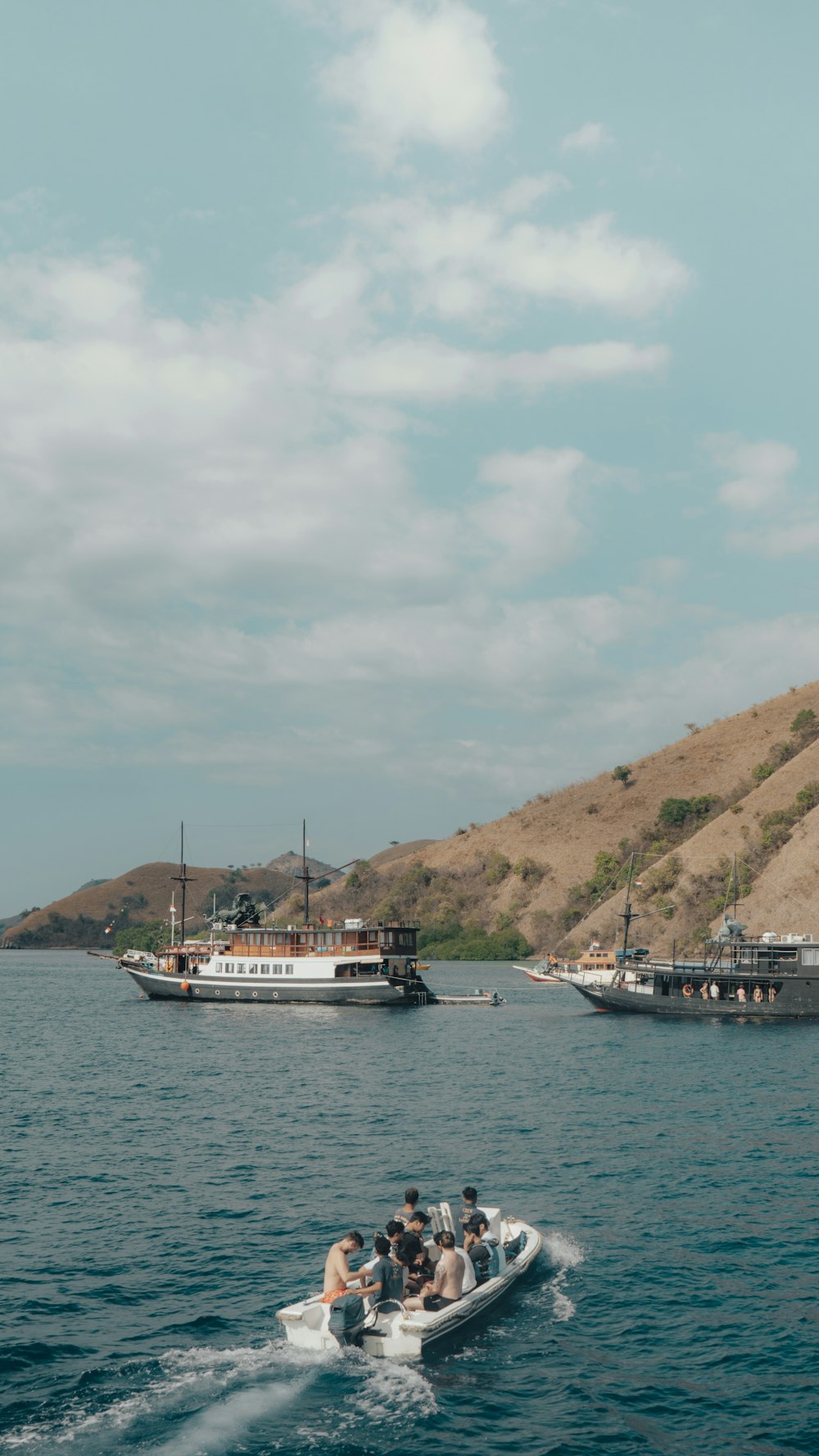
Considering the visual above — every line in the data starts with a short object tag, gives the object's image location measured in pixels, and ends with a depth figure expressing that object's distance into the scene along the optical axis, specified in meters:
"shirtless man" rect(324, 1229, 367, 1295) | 23.25
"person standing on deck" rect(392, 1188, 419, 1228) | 25.83
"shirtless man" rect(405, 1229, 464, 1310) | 24.14
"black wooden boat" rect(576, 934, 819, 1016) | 98.50
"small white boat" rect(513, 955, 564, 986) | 127.81
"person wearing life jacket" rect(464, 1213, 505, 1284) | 25.94
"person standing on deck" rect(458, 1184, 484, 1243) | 26.75
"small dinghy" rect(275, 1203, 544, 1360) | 22.56
